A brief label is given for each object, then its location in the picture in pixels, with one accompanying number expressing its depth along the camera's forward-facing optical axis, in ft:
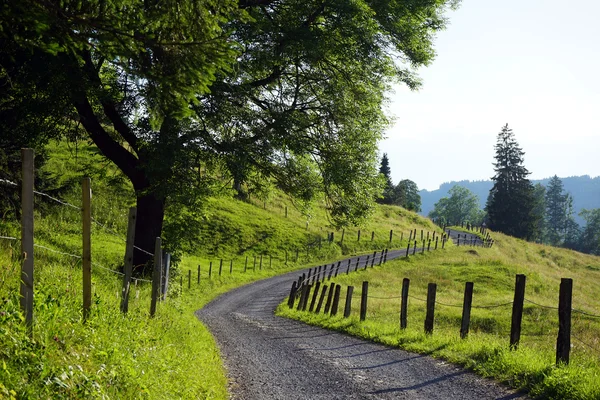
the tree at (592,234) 493.36
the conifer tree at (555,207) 577.84
